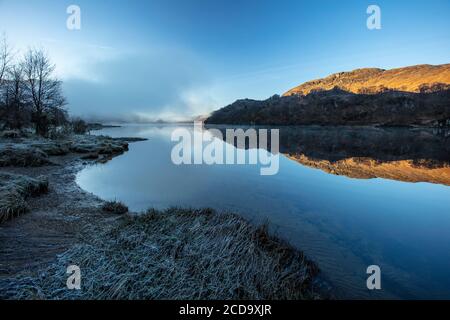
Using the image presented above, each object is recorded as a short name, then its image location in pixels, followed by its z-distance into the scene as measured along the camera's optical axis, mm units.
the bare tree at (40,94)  33969
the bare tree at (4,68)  32375
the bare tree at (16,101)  31739
